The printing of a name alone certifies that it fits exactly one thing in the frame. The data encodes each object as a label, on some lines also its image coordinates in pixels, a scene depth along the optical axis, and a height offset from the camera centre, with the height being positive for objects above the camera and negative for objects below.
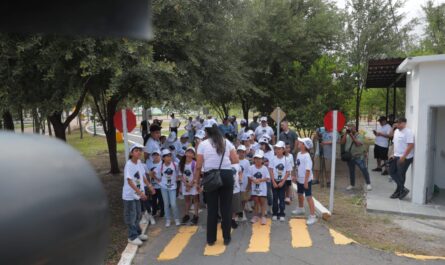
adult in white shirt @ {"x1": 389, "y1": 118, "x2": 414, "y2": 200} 9.00 -1.12
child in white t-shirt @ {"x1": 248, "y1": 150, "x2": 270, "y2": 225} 7.52 -1.31
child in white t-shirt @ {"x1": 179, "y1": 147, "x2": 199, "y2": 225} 7.79 -1.41
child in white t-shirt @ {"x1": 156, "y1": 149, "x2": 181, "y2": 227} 7.60 -1.39
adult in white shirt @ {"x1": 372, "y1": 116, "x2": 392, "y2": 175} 11.97 -1.06
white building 8.67 -0.23
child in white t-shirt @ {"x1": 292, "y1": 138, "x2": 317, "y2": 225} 7.52 -1.25
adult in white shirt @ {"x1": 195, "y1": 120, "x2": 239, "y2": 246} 6.20 -0.89
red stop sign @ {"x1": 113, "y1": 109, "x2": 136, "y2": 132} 8.08 -0.26
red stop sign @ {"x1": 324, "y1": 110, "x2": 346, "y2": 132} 8.52 -0.31
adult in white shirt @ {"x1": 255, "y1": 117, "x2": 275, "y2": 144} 11.35 -0.65
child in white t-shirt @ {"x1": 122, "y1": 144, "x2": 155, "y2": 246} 6.49 -1.33
